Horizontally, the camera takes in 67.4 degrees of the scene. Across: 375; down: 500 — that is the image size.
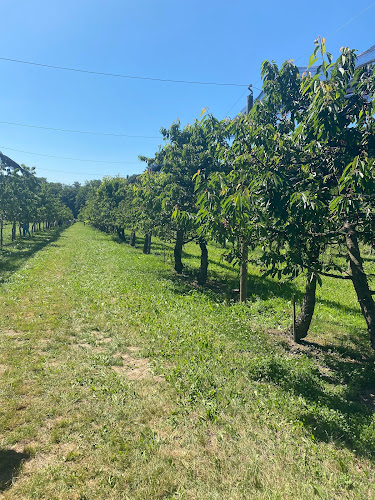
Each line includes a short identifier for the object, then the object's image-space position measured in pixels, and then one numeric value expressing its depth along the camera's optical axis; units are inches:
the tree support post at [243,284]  389.8
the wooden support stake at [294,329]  292.2
